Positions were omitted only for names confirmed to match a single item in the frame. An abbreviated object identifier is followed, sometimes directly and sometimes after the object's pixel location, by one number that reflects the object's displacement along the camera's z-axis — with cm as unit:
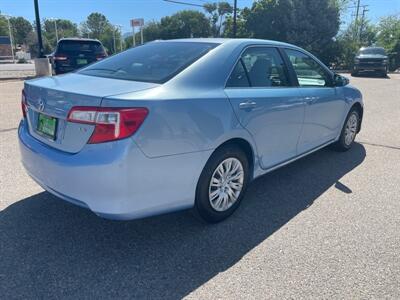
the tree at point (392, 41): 2941
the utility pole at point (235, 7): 2659
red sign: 2588
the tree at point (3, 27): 8112
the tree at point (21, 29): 9200
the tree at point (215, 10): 5581
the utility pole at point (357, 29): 4256
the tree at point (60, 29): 8967
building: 5553
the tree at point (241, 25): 3169
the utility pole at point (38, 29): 1579
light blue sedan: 243
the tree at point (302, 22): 2894
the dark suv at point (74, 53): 1279
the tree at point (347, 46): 2936
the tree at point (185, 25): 7056
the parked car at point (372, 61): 2147
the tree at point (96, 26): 9562
